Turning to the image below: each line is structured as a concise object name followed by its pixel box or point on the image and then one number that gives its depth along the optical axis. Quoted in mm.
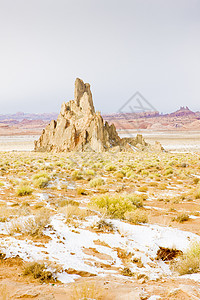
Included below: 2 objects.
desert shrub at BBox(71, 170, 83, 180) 14262
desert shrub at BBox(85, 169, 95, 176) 15523
